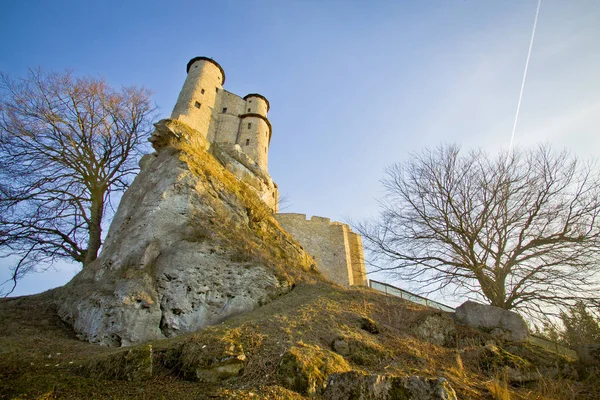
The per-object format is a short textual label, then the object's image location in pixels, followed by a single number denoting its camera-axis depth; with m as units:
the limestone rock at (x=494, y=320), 7.38
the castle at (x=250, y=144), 21.70
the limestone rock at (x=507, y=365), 5.15
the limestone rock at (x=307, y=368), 3.57
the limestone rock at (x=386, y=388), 3.11
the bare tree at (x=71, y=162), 11.12
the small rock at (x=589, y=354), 5.69
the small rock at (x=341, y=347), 4.83
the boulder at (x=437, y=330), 6.64
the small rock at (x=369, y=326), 5.97
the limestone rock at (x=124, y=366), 3.70
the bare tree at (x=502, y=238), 8.46
